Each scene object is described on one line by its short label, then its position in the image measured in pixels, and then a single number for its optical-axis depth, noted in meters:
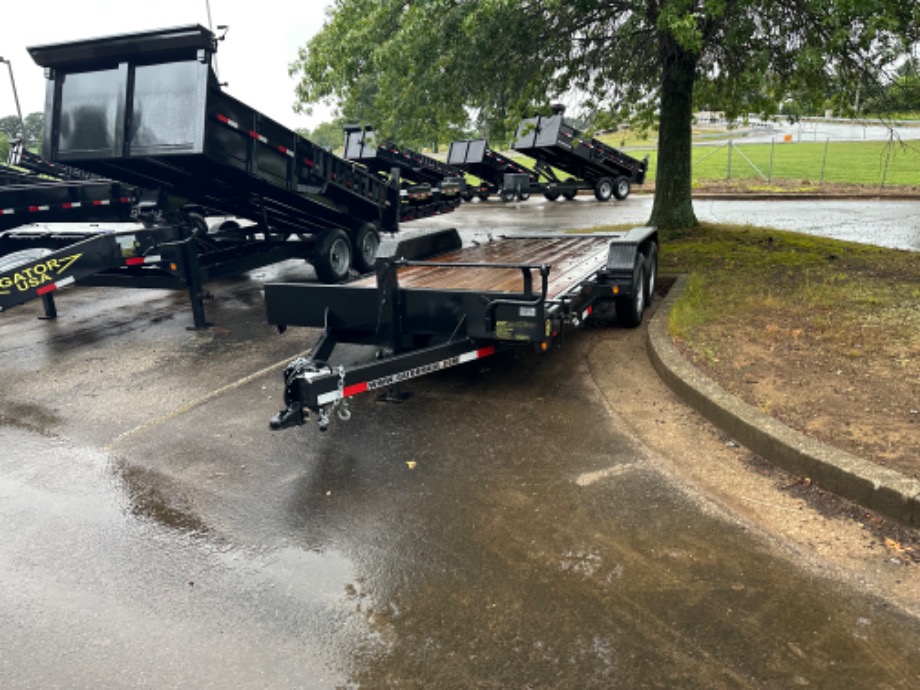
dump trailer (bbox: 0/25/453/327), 6.50
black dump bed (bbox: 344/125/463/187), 20.12
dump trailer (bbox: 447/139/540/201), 22.54
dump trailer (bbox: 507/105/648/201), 20.28
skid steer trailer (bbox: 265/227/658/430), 4.30
